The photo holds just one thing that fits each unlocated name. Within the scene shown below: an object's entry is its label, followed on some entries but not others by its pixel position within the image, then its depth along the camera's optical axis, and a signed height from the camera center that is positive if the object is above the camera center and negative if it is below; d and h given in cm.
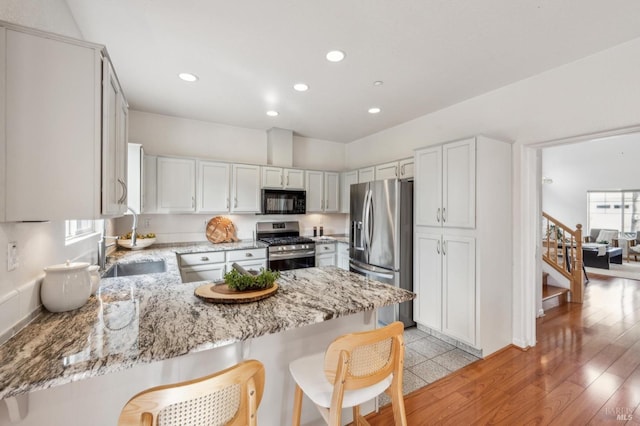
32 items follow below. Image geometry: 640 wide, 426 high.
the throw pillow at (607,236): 748 -64
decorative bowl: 317 -37
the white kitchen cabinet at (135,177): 298 +39
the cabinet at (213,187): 376 +36
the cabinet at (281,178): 420 +55
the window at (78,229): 194 -14
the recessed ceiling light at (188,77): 265 +135
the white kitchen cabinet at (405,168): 366 +62
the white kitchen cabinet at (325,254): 430 -67
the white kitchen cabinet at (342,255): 428 -68
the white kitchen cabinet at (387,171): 385 +62
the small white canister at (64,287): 133 -37
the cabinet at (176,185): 353 +37
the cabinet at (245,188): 396 +36
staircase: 423 -86
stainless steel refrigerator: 329 -32
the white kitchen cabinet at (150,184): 343 +36
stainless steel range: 389 -49
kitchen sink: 255 -55
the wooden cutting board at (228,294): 143 -45
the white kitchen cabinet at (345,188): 466 +44
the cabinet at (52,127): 104 +35
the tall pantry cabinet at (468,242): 266 -30
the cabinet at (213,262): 330 -64
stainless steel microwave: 418 +18
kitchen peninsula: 93 -50
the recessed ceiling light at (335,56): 228 +135
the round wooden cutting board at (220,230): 405 -27
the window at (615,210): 745 +9
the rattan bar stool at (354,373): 113 -73
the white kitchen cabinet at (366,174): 419 +61
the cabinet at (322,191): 459 +38
